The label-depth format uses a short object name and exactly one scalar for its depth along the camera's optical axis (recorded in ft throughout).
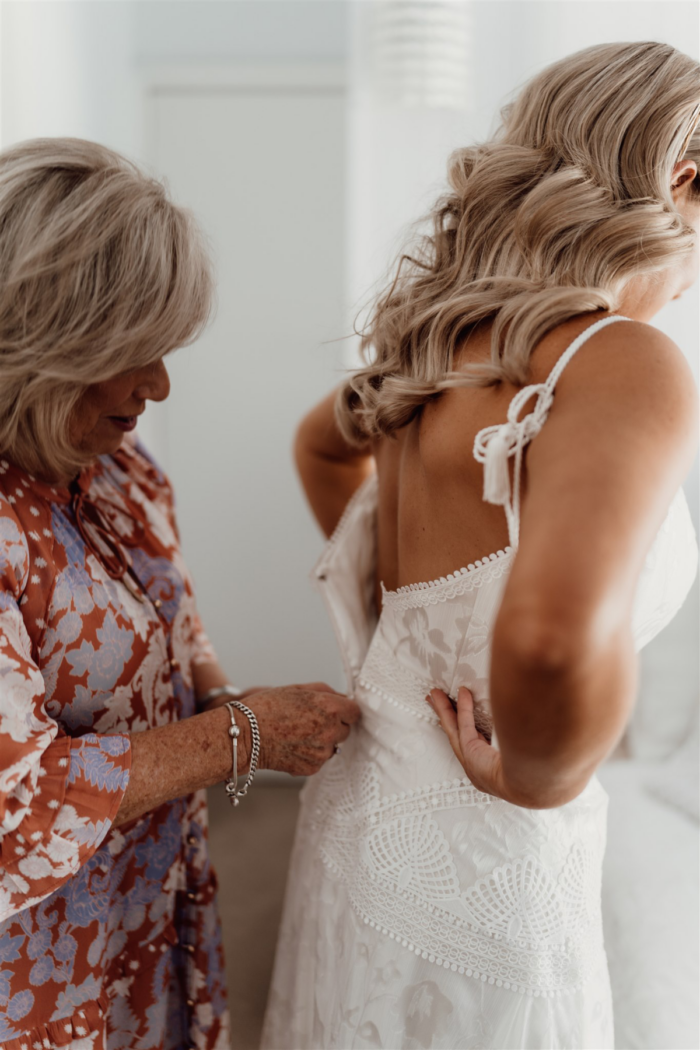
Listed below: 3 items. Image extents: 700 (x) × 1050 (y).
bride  2.09
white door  8.47
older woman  2.52
